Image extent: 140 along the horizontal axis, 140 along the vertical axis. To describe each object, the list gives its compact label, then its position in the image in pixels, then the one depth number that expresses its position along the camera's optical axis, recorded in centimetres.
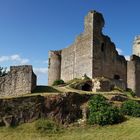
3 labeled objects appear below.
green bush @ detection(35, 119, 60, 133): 1050
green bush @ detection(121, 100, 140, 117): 1168
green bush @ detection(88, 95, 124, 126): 1082
